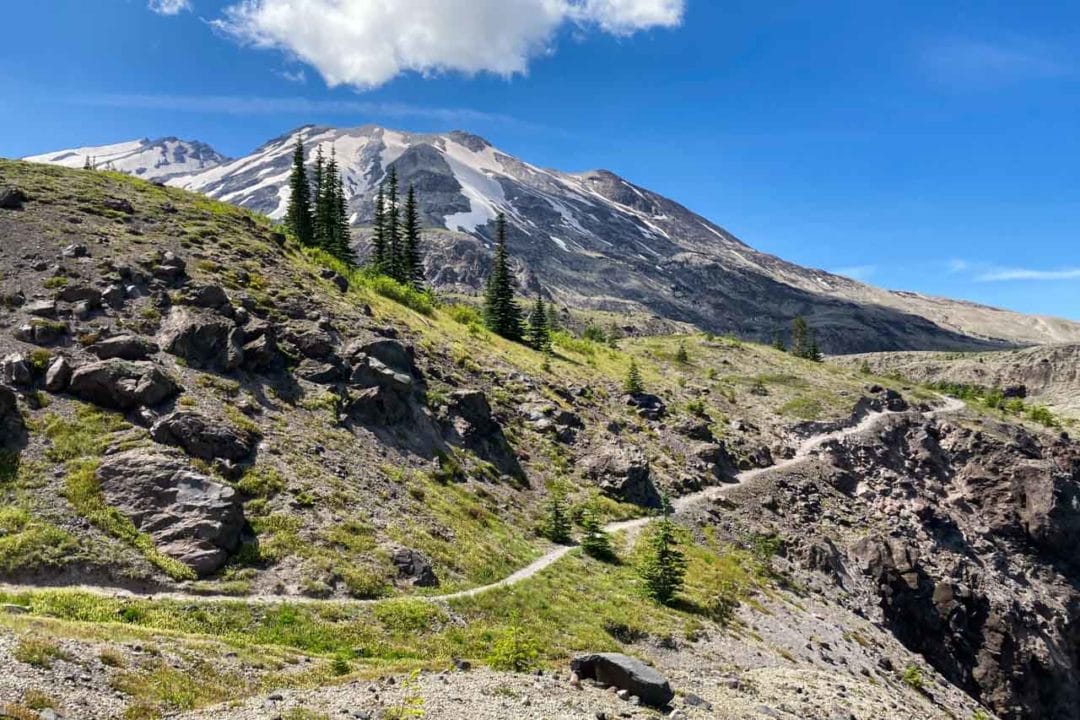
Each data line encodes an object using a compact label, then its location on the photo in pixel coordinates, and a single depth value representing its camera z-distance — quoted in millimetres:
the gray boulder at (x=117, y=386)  30734
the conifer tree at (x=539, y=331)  84000
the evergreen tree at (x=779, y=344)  133625
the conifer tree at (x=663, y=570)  35750
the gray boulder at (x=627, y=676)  21391
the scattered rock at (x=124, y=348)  33188
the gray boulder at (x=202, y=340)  36562
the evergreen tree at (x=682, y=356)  101600
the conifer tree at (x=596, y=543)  40434
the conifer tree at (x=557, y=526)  41875
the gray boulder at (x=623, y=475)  52312
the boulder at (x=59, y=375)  30281
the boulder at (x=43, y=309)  33875
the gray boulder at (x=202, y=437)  30016
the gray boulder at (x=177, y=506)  25172
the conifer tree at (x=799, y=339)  136000
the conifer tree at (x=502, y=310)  84625
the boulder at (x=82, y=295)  35719
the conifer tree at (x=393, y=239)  87438
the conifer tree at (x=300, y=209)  81062
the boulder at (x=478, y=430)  48250
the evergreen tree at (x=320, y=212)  83438
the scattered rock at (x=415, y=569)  29141
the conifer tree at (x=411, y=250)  90062
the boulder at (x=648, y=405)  70750
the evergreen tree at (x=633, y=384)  74750
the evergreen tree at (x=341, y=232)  83312
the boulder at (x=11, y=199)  42438
